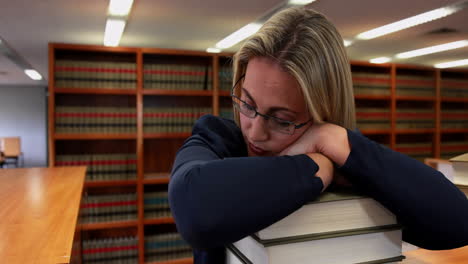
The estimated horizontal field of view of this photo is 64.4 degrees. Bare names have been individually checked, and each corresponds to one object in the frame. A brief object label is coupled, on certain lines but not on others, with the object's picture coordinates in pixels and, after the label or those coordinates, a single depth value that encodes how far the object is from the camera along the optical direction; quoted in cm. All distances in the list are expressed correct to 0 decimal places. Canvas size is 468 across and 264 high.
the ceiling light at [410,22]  335
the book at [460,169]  85
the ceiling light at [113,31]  371
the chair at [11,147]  1103
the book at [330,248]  47
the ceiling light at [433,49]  463
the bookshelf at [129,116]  401
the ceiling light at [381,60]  575
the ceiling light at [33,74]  816
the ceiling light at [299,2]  300
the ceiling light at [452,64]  578
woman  50
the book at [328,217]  49
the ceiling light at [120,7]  311
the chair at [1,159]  1023
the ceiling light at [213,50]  515
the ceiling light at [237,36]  394
